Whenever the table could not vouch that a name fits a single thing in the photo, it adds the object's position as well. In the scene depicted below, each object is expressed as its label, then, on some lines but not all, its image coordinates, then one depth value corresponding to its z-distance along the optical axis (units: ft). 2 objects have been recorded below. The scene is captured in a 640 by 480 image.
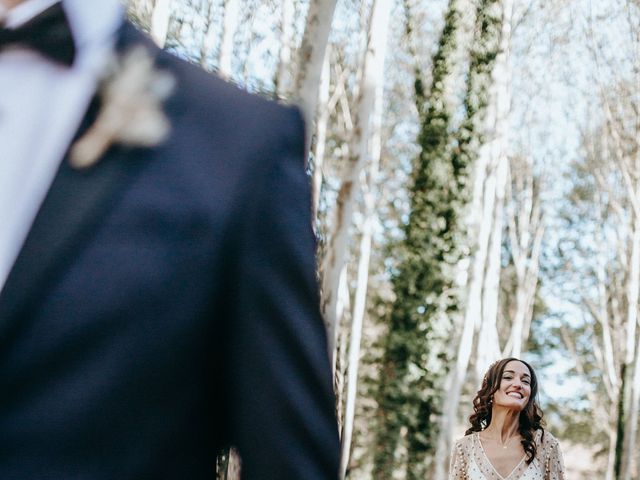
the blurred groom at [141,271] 2.79
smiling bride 22.21
